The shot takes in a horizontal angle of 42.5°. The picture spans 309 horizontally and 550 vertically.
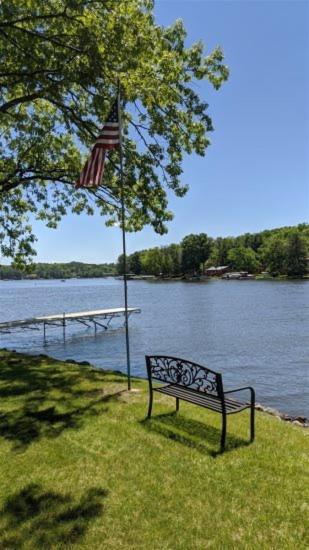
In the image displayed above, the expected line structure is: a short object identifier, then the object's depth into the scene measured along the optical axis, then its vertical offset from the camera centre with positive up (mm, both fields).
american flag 7578 +2425
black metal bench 5496 -1871
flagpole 7703 +764
